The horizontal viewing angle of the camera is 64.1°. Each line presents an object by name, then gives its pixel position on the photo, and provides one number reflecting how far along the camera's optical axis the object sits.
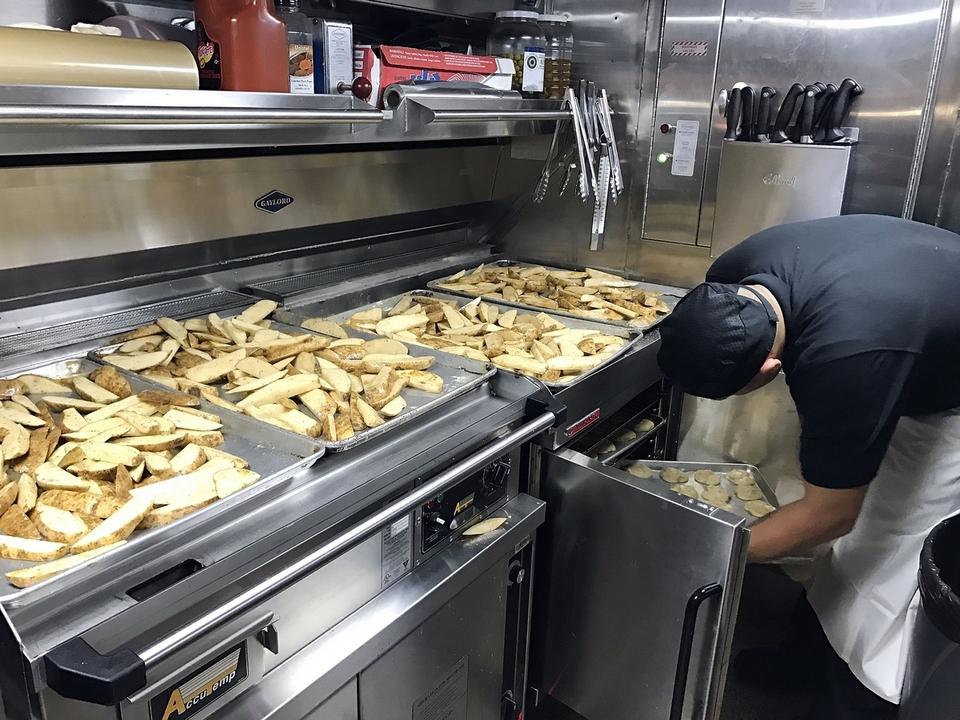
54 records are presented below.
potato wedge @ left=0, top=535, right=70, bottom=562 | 0.95
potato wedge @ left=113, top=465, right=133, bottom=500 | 1.09
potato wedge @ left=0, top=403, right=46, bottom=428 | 1.23
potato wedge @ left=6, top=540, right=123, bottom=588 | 0.88
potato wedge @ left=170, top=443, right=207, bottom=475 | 1.16
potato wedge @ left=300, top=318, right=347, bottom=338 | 1.79
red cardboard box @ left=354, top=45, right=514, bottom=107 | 1.83
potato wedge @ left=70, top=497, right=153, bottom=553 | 0.96
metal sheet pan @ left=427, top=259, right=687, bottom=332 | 2.04
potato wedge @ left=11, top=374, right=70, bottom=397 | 1.36
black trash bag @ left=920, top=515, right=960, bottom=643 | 1.27
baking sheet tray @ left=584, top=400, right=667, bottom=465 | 2.05
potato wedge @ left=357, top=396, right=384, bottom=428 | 1.35
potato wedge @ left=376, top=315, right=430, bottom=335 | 1.87
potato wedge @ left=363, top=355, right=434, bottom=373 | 1.57
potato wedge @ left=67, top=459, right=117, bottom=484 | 1.14
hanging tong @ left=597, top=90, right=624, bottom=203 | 2.37
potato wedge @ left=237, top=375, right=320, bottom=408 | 1.39
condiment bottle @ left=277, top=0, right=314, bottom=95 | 1.64
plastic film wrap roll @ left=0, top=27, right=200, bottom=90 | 1.18
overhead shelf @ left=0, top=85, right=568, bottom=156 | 1.17
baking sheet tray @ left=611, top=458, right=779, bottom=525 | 1.96
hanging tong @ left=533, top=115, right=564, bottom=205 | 2.51
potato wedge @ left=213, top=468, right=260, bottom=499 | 1.10
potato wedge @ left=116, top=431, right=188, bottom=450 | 1.20
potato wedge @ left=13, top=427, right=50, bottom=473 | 1.15
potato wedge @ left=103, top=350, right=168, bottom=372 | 1.48
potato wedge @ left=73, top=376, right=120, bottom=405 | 1.35
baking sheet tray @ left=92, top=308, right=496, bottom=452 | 1.30
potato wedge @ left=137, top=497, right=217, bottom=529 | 1.02
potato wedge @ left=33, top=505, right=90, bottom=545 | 0.98
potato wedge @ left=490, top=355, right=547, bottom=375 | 1.72
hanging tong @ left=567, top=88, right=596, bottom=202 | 2.30
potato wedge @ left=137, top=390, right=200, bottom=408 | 1.34
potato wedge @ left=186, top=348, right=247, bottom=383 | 1.47
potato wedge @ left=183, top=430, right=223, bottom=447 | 1.24
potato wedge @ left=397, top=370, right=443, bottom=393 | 1.51
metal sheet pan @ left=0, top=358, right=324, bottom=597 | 1.13
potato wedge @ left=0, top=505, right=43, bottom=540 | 0.99
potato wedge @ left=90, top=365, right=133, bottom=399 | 1.39
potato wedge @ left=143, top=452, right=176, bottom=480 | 1.15
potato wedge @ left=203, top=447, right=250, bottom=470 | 1.19
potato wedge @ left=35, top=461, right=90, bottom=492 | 1.10
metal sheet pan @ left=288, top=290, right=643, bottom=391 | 1.96
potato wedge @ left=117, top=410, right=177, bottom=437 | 1.25
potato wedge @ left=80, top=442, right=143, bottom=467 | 1.16
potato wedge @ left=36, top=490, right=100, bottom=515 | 1.05
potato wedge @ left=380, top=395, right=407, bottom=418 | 1.39
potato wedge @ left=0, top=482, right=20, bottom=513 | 1.04
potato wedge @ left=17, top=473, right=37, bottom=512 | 1.04
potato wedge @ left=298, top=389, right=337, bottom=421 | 1.37
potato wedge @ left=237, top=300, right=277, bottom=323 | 1.77
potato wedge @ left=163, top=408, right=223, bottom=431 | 1.28
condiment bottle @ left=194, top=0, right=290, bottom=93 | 1.43
